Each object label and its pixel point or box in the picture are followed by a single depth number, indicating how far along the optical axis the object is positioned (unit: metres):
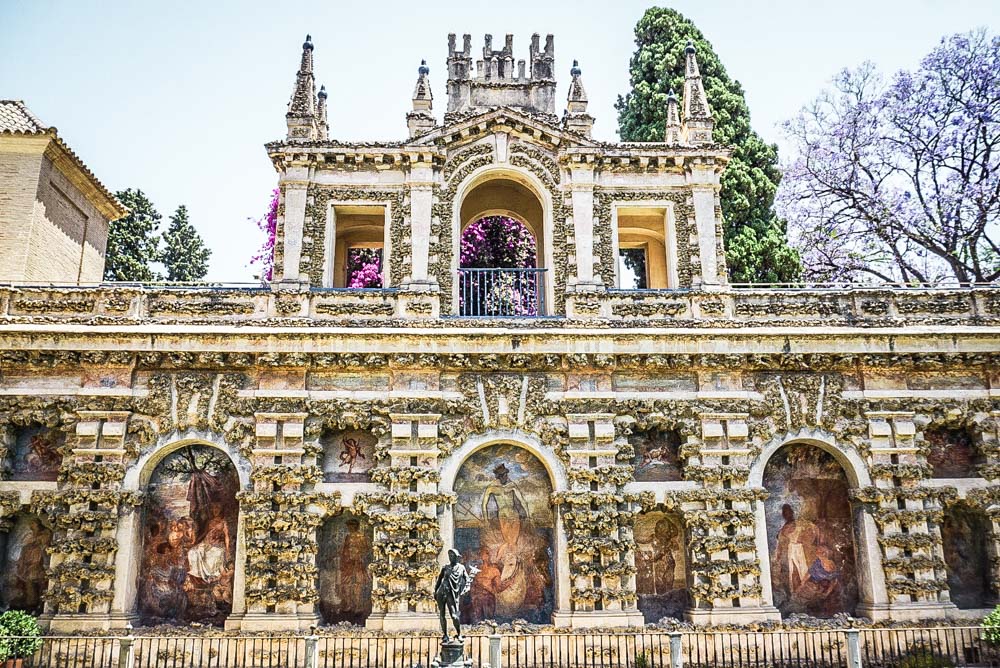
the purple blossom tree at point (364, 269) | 28.88
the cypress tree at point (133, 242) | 38.00
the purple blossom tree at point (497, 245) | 29.73
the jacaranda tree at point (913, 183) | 25.56
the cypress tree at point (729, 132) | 26.25
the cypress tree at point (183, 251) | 42.12
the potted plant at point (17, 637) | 13.97
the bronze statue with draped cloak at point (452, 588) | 12.91
